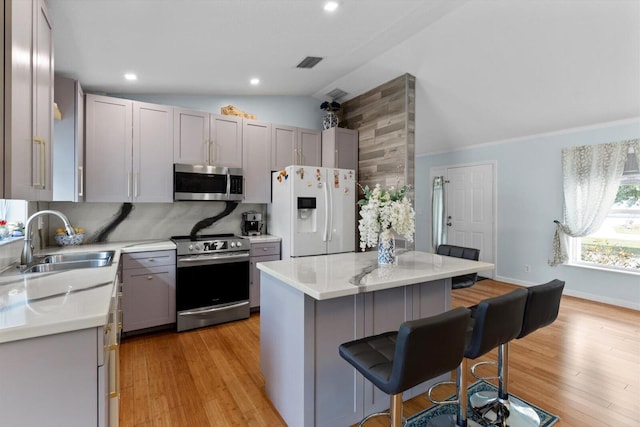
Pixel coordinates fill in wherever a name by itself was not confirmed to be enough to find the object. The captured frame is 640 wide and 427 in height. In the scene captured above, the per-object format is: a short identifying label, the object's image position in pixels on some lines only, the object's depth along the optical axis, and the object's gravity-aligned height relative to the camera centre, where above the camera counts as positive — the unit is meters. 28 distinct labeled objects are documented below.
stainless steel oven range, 3.22 -0.71
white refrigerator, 3.68 +0.06
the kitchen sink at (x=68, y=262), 1.99 -0.34
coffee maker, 4.08 -0.12
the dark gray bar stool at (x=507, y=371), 1.68 -0.99
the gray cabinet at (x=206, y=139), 3.50 +0.89
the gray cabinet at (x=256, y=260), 3.64 -0.54
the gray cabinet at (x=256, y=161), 3.90 +0.68
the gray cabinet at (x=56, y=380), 1.06 -0.59
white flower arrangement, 2.04 -0.02
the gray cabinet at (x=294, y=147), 4.09 +0.93
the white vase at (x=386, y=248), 2.11 -0.23
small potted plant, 4.68 +1.52
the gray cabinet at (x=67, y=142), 2.77 +0.64
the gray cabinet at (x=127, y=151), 3.09 +0.66
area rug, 1.88 -1.25
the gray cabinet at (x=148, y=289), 3.00 -0.74
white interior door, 5.35 +0.13
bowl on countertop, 3.07 -0.25
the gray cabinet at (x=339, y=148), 4.39 +0.96
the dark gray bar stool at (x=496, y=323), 1.47 -0.52
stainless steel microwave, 3.46 +0.37
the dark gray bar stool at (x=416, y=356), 1.19 -0.58
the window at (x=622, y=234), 3.89 -0.25
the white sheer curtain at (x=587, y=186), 3.92 +0.37
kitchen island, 1.68 -0.64
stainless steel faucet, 1.92 -0.23
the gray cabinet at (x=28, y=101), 1.19 +0.51
